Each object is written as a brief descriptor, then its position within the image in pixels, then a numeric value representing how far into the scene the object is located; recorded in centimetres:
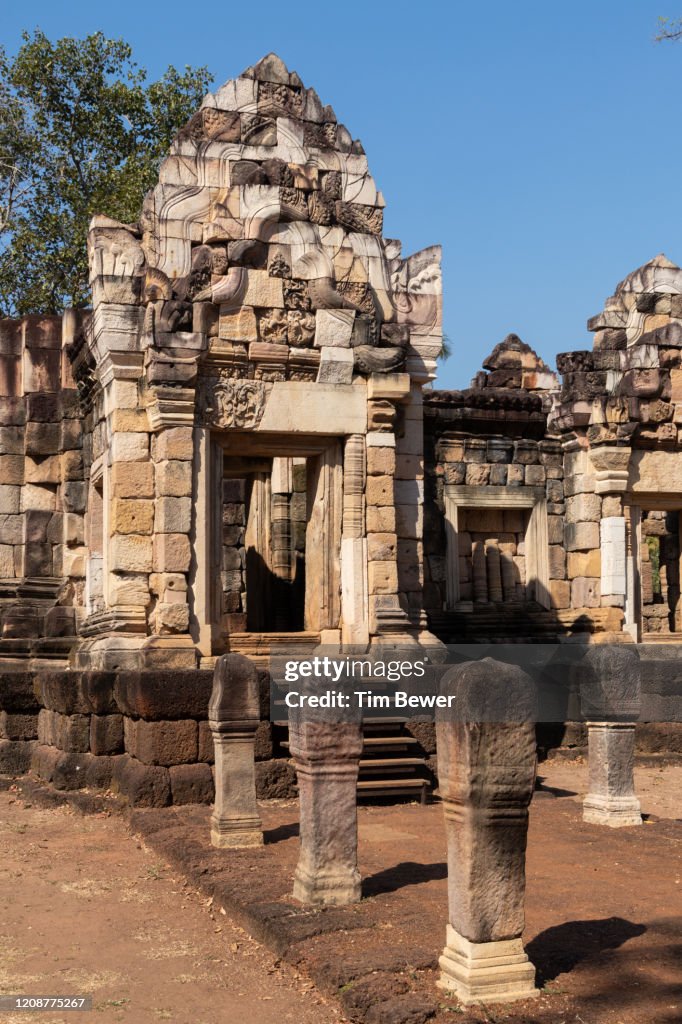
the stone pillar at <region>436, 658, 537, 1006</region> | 516
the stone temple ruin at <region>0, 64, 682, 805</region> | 1098
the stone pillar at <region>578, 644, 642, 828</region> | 934
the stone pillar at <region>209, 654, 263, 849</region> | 844
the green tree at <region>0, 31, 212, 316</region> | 2555
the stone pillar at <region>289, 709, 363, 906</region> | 675
